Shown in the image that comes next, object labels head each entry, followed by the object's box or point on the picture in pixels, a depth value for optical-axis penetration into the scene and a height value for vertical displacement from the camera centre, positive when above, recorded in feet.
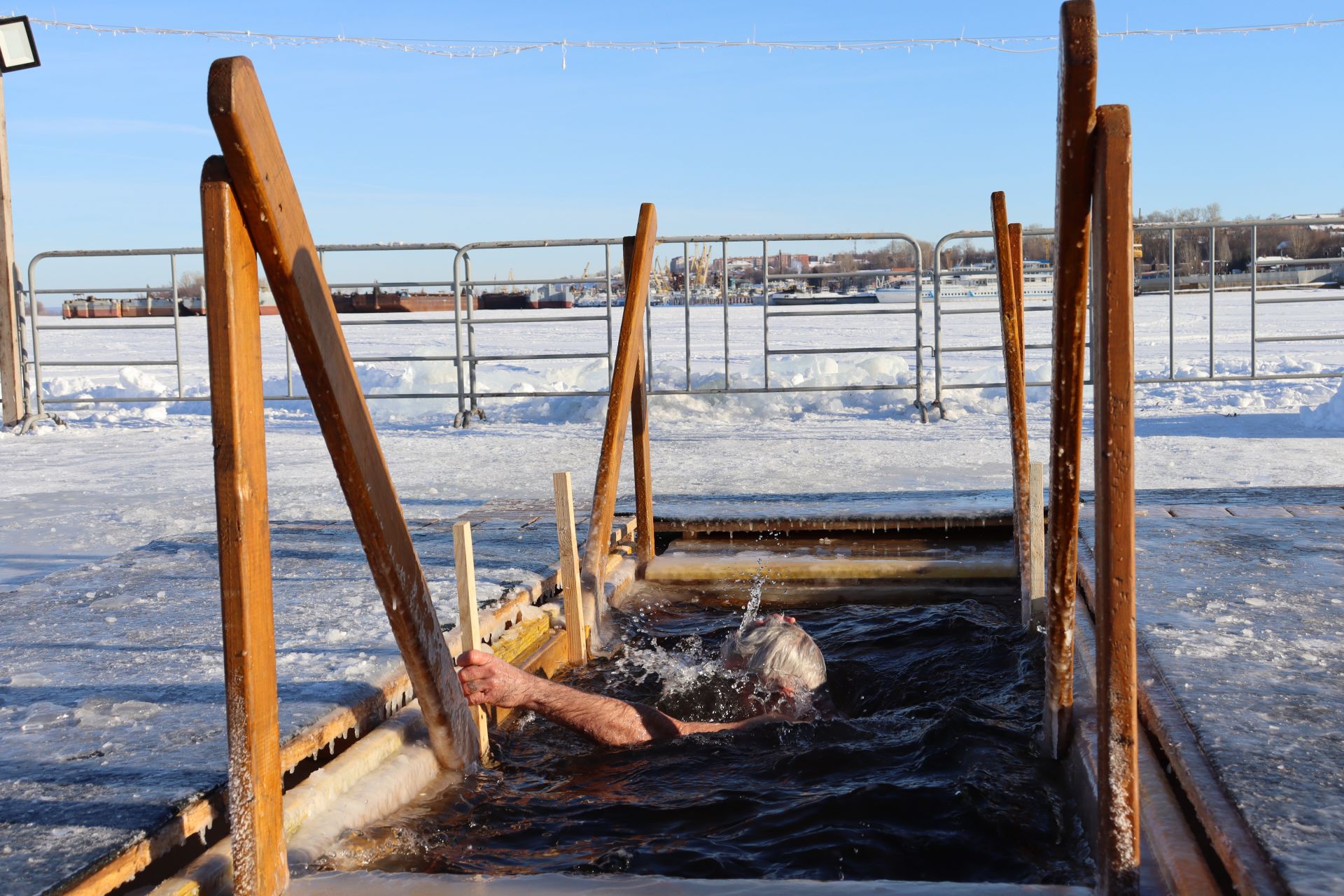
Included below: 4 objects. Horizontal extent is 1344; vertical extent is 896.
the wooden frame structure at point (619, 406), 13.76 -0.70
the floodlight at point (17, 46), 32.94 +8.94
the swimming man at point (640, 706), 9.36 -3.16
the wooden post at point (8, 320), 33.04 +1.10
